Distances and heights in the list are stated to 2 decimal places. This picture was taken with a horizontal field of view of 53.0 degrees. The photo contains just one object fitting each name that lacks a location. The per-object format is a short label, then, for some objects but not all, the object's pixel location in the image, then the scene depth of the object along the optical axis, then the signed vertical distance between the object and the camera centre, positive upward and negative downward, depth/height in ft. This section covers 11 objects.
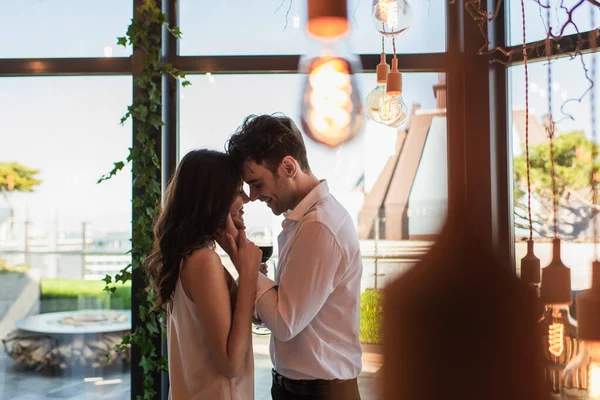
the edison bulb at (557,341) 1.08 -0.24
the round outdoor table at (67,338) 9.69 -1.86
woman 4.40 -0.45
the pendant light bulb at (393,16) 4.33 +1.48
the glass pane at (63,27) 9.71 +3.19
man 4.55 -0.33
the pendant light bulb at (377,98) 5.52 +1.18
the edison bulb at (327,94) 5.15 +1.25
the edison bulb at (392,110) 5.48 +1.02
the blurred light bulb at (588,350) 1.12 -0.26
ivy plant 8.96 +0.96
